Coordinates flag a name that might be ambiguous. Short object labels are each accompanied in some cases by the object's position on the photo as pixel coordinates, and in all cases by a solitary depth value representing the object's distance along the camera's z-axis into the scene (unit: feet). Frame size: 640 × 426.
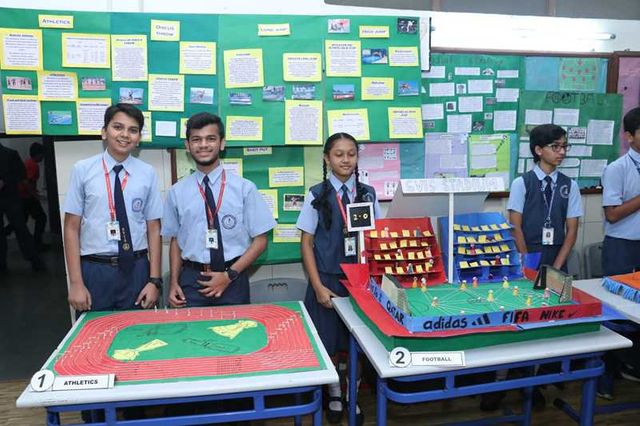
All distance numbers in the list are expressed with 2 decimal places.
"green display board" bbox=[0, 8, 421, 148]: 8.57
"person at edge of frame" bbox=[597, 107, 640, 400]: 8.95
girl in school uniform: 7.97
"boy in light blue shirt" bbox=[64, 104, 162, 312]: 7.18
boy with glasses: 8.89
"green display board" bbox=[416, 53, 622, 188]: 10.39
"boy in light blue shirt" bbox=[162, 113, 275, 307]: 7.41
